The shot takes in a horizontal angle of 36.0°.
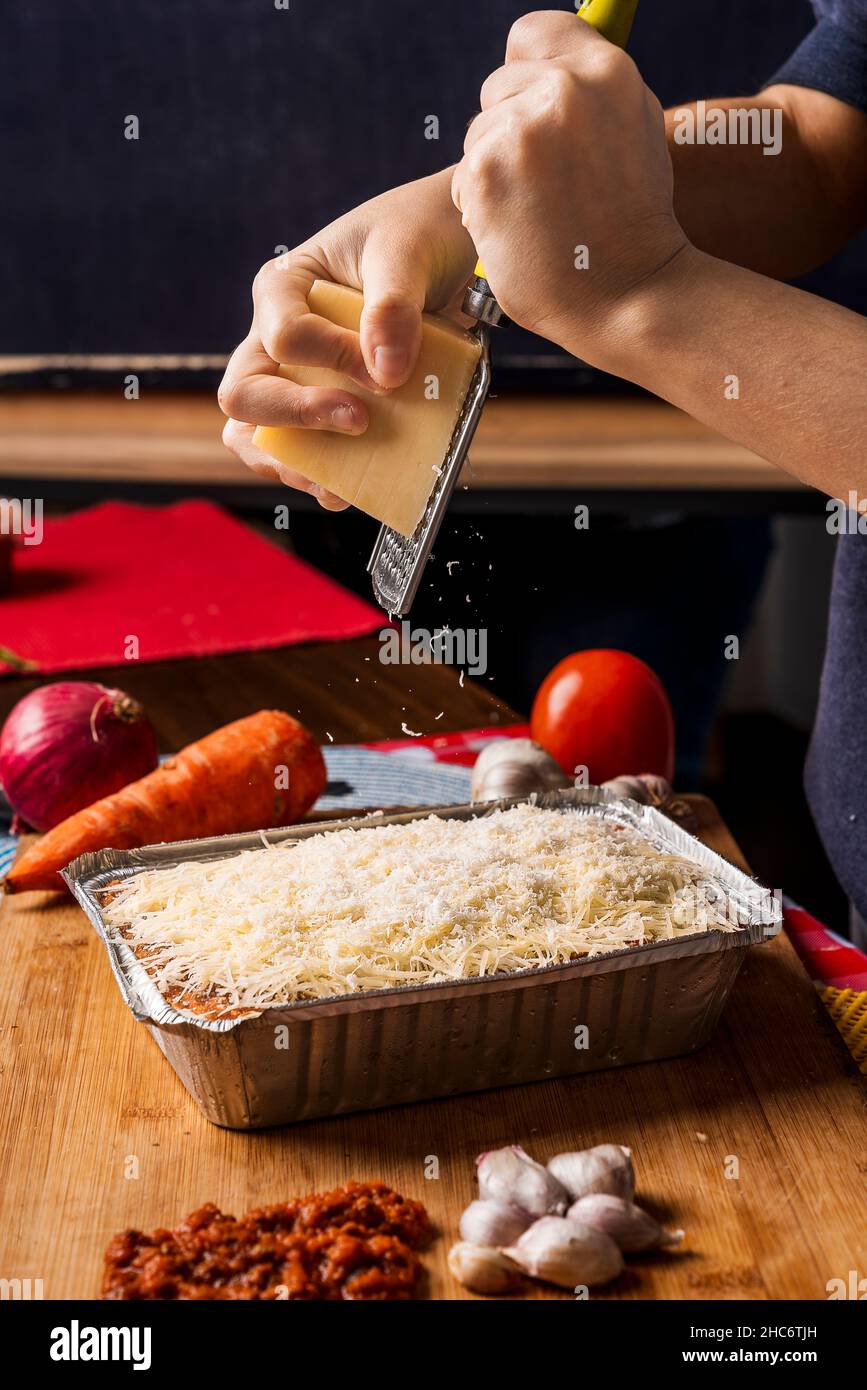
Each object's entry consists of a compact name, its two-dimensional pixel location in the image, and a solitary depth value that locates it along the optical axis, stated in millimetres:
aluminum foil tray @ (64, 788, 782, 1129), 834
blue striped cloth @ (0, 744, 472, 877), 1449
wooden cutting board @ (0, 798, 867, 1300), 757
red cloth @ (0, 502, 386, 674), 2012
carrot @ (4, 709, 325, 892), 1185
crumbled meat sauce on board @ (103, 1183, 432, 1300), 709
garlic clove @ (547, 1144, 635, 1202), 768
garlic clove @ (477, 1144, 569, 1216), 755
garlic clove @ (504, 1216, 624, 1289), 708
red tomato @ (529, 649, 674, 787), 1387
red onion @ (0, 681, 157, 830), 1314
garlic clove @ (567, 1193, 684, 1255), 738
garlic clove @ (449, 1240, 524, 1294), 714
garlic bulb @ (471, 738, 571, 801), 1274
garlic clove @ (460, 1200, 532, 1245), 738
